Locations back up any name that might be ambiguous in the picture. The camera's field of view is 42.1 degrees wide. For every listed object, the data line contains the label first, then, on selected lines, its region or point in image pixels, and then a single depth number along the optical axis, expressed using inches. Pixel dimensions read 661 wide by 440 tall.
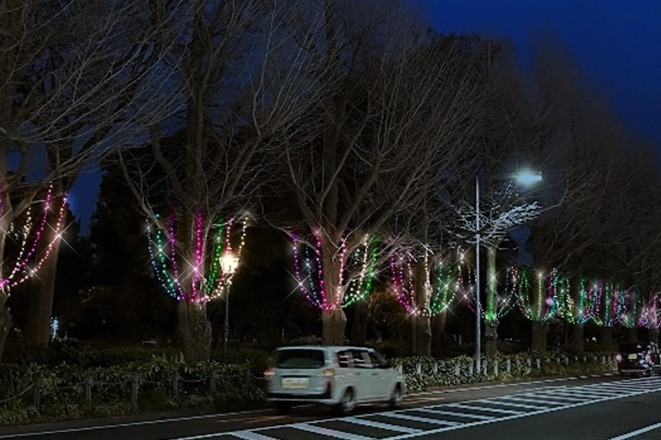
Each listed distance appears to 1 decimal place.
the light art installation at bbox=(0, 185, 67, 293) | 1071.6
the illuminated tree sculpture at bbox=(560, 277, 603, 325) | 2046.0
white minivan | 741.9
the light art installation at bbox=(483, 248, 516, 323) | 1475.1
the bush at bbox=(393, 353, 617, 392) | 1175.6
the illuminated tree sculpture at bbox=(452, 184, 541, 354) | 1368.1
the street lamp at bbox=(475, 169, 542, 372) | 1237.1
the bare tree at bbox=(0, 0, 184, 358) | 611.5
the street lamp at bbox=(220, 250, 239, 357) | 1042.1
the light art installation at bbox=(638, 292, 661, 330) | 2351.1
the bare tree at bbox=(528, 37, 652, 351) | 1477.6
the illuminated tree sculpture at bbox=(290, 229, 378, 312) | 1144.8
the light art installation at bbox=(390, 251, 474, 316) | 1382.9
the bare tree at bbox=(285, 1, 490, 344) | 1065.5
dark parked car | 1551.4
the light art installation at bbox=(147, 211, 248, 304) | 941.8
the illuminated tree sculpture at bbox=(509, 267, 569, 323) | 1775.3
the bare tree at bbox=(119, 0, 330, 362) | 891.4
